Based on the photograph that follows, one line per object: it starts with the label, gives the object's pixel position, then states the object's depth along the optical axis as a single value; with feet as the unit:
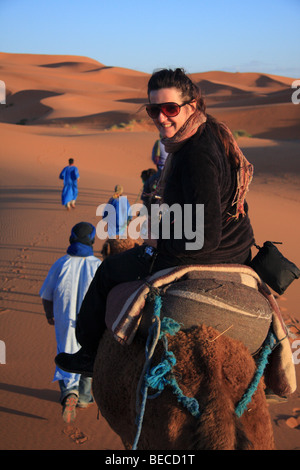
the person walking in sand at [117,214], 31.32
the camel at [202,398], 6.81
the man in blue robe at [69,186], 44.83
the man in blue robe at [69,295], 16.42
